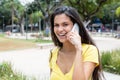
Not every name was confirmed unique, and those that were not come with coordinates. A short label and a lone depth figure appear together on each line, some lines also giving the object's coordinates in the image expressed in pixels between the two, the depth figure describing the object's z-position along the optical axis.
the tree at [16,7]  38.53
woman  2.09
